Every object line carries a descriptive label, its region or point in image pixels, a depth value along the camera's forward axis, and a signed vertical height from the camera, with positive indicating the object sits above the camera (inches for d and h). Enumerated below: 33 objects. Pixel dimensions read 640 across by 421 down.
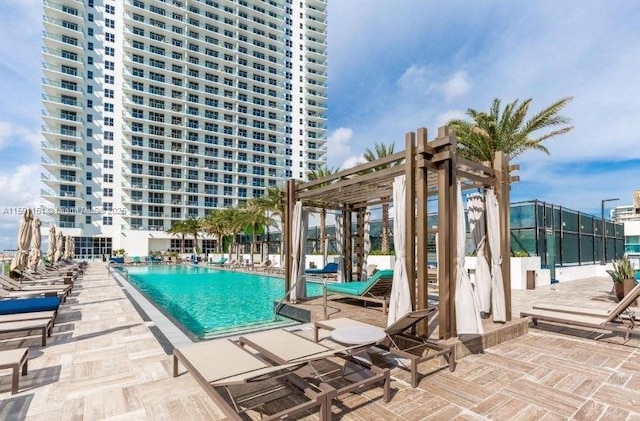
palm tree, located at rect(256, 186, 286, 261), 944.0 +79.0
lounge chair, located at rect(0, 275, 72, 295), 334.0 -59.4
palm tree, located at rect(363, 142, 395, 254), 650.2 +151.0
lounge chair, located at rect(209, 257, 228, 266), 1074.2 -108.1
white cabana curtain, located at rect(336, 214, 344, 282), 387.9 -9.2
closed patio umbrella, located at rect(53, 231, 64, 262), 722.4 -31.9
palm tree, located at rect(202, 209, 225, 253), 1461.6 +19.8
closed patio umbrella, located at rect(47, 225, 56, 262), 692.7 -28.9
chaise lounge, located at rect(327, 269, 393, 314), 257.4 -49.5
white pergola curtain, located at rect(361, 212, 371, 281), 388.0 -18.8
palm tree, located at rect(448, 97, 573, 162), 509.7 +156.0
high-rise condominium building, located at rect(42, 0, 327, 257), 1753.2 +730.4
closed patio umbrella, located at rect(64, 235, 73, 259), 915.5 -52.1
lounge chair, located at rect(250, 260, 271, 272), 830.6 -96.8
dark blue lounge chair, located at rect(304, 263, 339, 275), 562.6 -70.4
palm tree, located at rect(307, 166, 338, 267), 734.6 +135.3
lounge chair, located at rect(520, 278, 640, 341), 204.1 -59.4
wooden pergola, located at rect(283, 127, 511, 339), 186.9 +17.8
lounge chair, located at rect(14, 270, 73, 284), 404.5 -63.4
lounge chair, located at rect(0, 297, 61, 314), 228.8 -53.1
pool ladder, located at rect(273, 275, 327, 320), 294.4 -67.8
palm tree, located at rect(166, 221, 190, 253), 1727.0 -0.5
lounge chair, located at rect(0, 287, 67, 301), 302.9 -59.3
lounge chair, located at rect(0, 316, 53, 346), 193.1 -56.6
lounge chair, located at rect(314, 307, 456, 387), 147.4 -57.4
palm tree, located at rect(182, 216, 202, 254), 1708.9 +19.4
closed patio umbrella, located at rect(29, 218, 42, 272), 428.8 -21.4
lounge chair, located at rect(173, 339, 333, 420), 108.7 -51.3
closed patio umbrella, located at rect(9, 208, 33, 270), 374.6 -12.9
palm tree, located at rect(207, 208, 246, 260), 1266.0 +34.3
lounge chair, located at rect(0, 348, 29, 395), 134.8 -54.0
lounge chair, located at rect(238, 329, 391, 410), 128.0 -51.6
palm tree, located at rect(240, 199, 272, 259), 1108.5 +49.2
